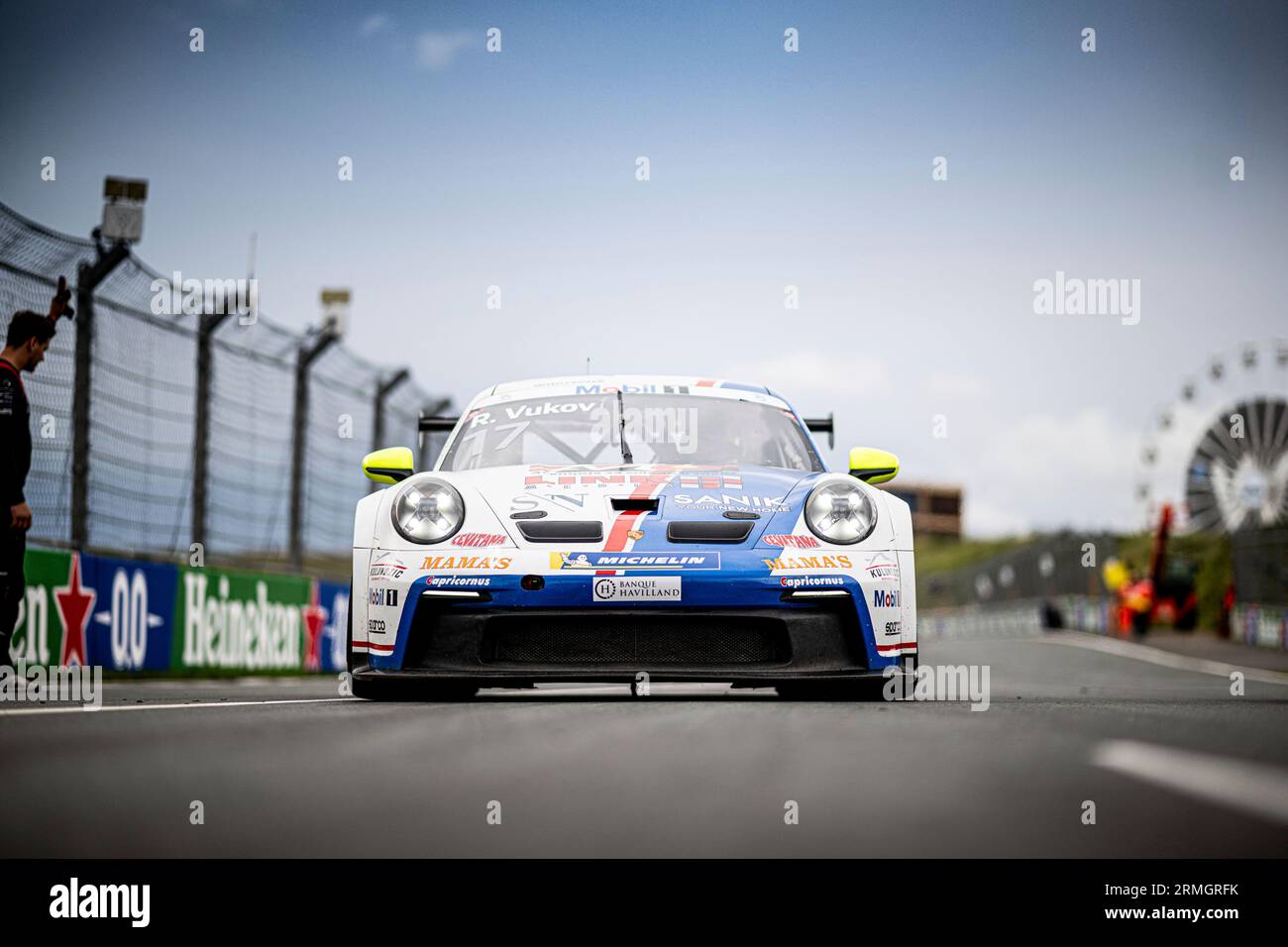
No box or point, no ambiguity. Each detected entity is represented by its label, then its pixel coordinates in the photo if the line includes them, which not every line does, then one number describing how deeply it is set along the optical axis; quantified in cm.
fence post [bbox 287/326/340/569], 1270
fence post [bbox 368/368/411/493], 1455
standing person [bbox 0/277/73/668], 660
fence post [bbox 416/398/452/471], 1596
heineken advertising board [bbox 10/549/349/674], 824
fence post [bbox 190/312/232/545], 1061
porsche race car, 470
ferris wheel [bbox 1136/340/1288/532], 4806
